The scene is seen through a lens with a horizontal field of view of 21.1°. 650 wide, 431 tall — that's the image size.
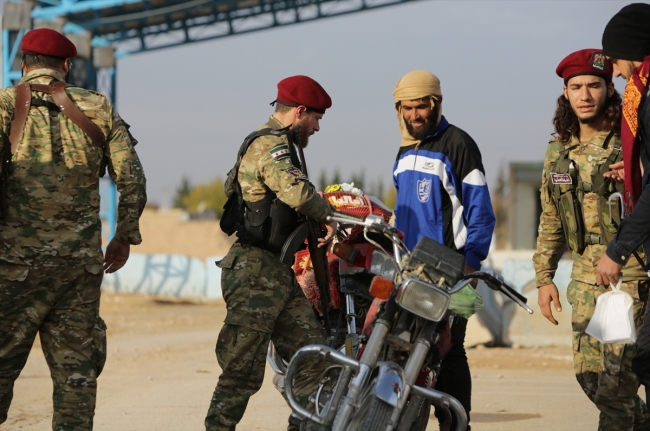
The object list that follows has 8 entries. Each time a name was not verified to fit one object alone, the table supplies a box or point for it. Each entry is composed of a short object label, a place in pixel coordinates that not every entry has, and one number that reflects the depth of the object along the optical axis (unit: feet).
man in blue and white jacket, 33.27
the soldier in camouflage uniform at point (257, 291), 31.08
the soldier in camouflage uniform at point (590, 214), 30.49
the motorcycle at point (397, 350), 24.51
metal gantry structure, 153.93
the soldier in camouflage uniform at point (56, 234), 29.13
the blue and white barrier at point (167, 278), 134.91
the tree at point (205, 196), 597.83
